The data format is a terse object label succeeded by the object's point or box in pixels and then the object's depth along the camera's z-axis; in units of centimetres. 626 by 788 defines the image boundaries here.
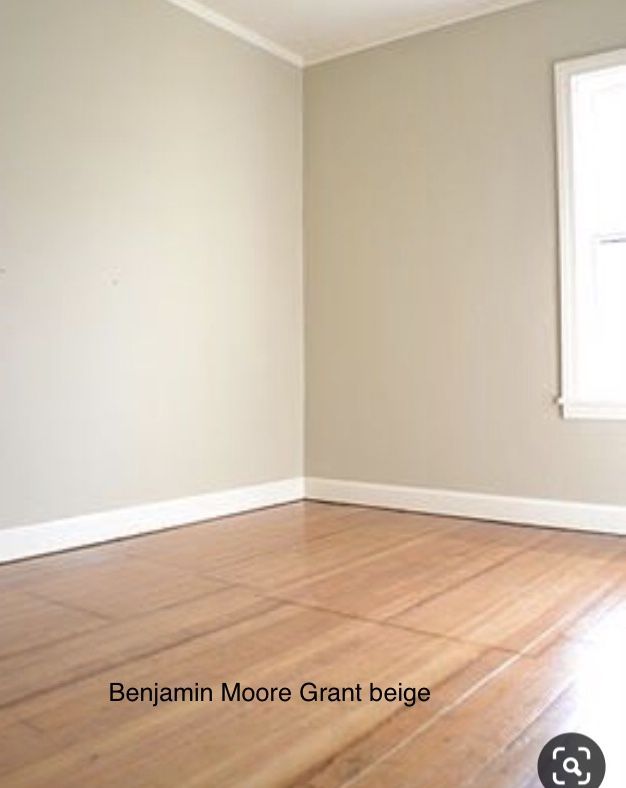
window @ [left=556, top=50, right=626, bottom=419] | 380
